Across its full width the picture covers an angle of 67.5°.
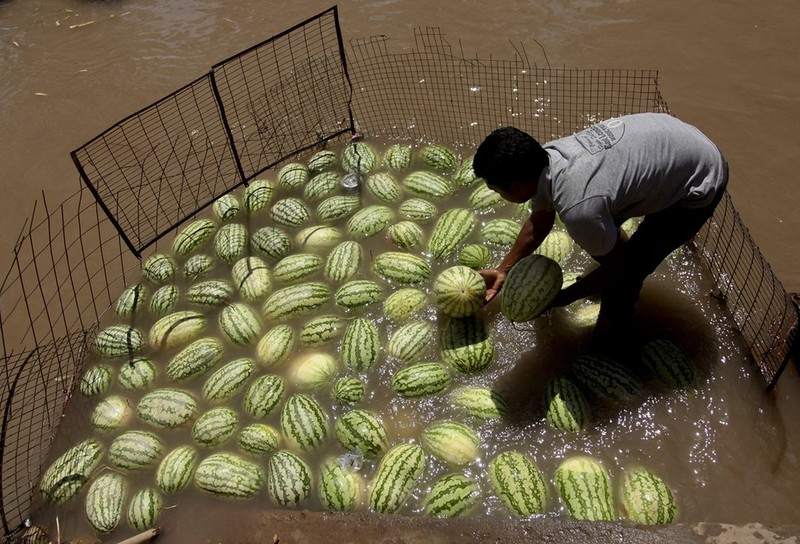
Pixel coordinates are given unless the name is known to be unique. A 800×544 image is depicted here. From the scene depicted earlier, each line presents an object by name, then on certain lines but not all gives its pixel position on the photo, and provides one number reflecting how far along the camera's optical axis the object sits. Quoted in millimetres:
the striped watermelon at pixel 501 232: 4500
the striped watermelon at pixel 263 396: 3729
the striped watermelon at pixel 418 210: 4789
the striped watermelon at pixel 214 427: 3643
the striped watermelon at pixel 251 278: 4406
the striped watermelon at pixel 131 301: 4559
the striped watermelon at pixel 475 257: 4316
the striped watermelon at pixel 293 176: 5336
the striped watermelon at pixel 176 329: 4246
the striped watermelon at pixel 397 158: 5301
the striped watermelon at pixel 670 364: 3629
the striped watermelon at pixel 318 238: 4695
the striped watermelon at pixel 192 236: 4914
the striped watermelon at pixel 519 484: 3127
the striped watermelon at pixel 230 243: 4738
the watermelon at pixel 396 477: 3219
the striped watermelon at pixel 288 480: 3322
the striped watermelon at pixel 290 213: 4957
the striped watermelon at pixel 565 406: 3467
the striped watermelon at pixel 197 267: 4695
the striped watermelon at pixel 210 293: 4422
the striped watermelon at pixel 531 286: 3646
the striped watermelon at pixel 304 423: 3543
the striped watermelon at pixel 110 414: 3861
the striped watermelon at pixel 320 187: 5176
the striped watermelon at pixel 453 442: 3381
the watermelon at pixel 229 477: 3408
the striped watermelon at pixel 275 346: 3975
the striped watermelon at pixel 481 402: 3564
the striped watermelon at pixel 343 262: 4441
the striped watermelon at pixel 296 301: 4223
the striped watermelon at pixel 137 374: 4047
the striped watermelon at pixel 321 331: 4066
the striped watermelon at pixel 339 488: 3262
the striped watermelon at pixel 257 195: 5164
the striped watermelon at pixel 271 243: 4691
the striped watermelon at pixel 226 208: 5133
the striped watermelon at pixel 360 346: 3881
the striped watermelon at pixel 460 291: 3795
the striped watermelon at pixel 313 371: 3834
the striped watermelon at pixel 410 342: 3887
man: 3039
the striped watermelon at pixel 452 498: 3154
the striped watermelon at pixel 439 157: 5246
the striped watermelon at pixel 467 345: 3777
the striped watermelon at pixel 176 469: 3500
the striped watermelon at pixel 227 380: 3865
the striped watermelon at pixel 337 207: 4918
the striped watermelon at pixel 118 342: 4281
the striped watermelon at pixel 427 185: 4965
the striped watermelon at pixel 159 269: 4703
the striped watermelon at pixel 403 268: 4328
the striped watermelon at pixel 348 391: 3721
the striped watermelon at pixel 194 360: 4020
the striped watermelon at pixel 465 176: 5000
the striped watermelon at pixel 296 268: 4477
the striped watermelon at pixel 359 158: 5359
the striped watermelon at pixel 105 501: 3428
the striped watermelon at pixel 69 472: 3600
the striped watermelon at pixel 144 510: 3385
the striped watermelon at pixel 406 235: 4539
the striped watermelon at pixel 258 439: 3555
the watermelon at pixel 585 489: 3055
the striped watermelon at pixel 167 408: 3779
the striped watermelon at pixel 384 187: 5008
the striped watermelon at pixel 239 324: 4137
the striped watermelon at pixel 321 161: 5461
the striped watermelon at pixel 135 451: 3623
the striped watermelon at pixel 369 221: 4738
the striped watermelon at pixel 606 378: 3570
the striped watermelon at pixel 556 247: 4328
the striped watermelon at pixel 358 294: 4238
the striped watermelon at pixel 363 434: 3453
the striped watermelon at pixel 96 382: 4098
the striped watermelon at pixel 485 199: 4770
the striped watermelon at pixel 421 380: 3697
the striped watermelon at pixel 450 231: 4477
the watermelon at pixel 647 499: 3033
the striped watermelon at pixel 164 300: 4480
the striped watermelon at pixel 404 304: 4109
